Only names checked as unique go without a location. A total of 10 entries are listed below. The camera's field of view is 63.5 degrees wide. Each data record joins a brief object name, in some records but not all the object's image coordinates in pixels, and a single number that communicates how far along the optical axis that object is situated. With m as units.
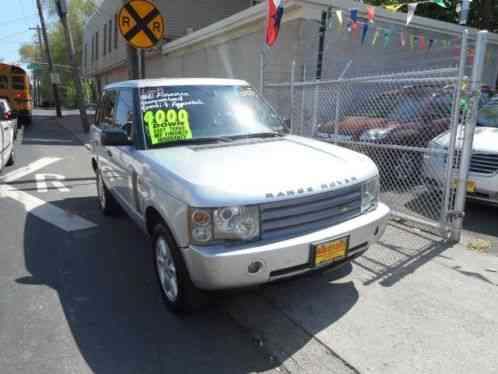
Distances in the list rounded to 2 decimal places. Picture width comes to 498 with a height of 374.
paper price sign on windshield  3.64
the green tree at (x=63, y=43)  47.41
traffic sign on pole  5.56
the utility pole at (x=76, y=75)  17.16
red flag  6.92
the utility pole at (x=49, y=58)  24.25
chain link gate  4.21
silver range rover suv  2.66
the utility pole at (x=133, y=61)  7.36
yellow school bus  21.97
